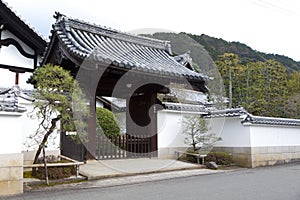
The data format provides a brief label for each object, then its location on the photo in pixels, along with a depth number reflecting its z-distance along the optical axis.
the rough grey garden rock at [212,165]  9.52
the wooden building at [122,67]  7.75
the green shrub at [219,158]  10.18
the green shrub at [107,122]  13.98
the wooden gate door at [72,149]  8.29
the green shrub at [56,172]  6.64
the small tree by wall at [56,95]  6.34
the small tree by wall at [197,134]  10.66
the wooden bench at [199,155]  9.99
